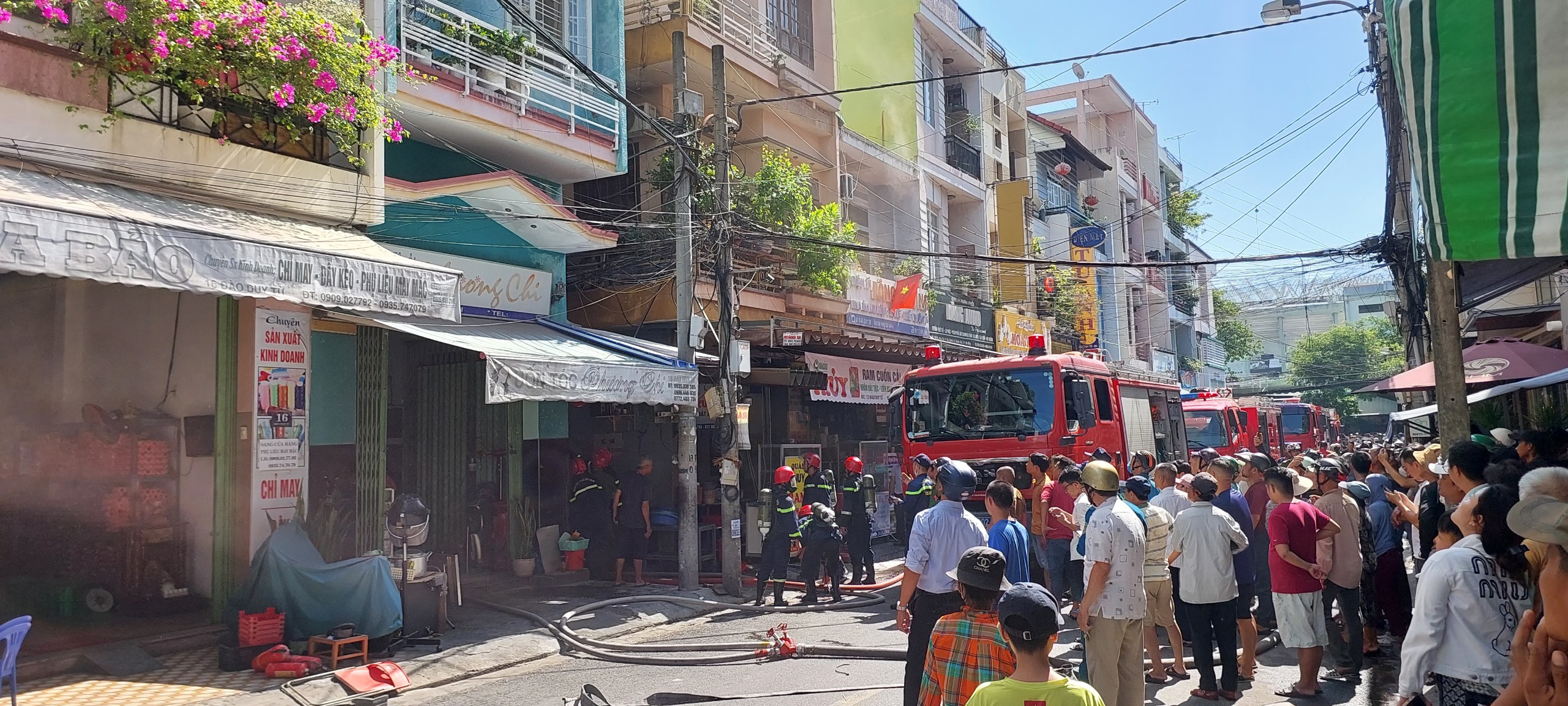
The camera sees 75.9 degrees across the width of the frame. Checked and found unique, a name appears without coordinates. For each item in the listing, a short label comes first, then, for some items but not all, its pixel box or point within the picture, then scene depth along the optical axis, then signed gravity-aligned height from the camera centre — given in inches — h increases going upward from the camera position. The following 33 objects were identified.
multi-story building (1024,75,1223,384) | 1405.0 +328.3
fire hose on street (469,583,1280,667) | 350.3 -76.6
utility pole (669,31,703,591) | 495.5 +44.2
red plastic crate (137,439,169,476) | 406.9 +0.6
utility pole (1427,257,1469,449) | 361.1 +21.3
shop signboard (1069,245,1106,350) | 1300.4 +137.8
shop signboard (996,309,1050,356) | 1077.8 +106.5
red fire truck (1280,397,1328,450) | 1201.4 -9.6
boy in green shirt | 124.0 -29.6
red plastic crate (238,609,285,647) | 337.1 -58.4
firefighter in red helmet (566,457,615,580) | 527.5 -39.5
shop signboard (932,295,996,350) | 943.7 +103.6
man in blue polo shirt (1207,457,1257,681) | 298.2 -45.2
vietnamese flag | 830.5 +113.5
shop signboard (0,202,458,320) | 275.7 +60.6
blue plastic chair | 239.6 -41.6
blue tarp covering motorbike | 349.7 -49.2
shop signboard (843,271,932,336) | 781.9 +99.6
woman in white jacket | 159.2 -31.7
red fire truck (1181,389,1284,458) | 866.1 -3.6
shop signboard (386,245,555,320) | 514.3 +84.2
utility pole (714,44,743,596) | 500.1 +72.8
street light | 455.2 +183.5
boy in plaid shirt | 162.4 -34.8
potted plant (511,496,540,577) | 555.8 -46.9
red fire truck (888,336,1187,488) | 515.8 +8.4
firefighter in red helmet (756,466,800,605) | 466.3 -49.2
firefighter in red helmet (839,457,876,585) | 507.8 -44.8
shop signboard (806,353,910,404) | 721.0 +41.2
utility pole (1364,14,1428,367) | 471.5 +108.5
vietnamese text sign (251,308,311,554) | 392.8 +12.8
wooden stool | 327.9 -65.6
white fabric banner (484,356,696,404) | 402.6 +26.4
